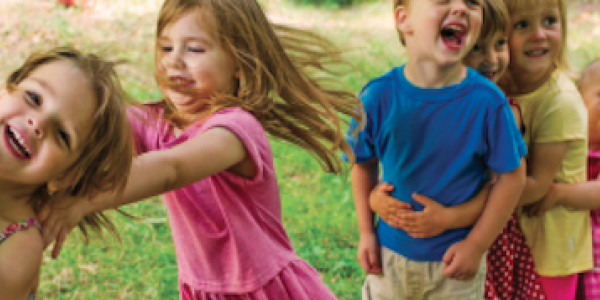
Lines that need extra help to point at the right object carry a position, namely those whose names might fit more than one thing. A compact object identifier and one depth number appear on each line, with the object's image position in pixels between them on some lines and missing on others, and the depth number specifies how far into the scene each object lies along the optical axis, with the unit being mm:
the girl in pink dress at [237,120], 2221
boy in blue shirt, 2297
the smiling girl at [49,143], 1641
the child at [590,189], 2578
